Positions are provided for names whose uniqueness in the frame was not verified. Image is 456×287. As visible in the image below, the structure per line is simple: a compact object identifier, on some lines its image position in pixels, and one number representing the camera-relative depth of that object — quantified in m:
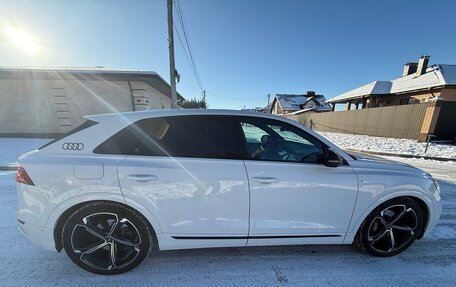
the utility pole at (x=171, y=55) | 9.07
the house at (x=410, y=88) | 16.03
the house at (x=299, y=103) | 39.78
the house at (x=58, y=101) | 9.80
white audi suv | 1.80
